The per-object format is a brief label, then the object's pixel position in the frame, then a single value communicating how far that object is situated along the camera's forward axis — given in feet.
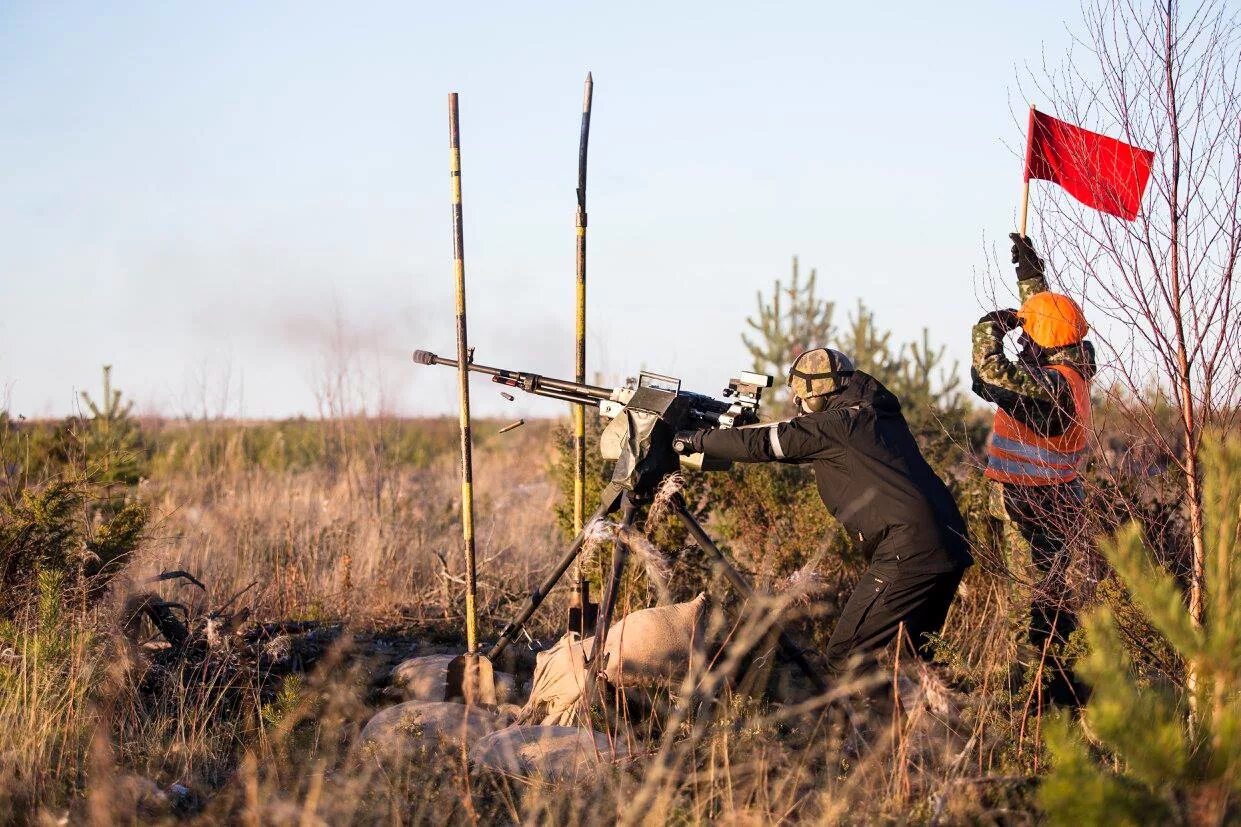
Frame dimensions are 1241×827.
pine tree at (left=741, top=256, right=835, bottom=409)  53.93
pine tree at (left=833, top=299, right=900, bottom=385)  51.21
